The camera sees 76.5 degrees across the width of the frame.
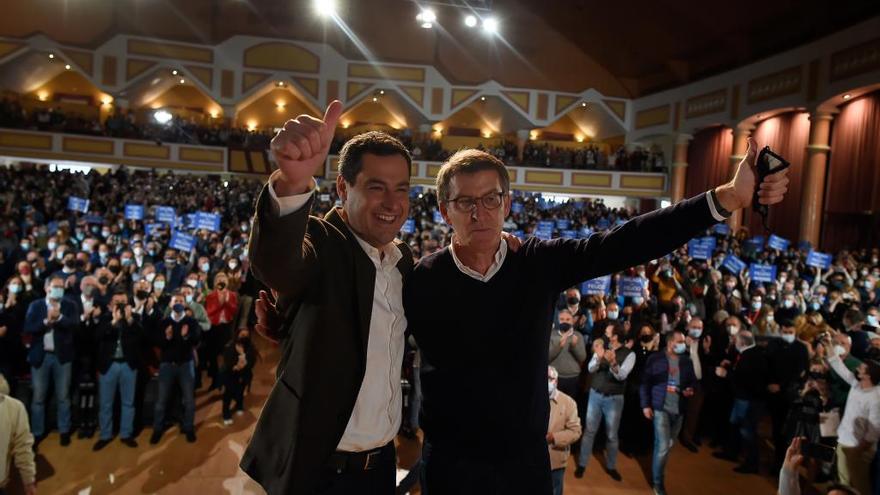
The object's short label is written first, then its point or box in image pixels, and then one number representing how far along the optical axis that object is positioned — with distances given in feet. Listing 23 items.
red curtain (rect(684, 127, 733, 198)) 67.36
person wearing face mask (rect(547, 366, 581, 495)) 14.37
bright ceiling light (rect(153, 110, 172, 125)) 78.83
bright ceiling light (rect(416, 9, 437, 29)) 67.76
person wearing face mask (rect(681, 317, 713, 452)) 22.40
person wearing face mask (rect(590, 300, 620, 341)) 24.00
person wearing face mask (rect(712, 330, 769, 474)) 20.57
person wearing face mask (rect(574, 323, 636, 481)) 19.69
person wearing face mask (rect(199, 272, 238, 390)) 25.17
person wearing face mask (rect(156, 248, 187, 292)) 28.58
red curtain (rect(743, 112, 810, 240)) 56.54
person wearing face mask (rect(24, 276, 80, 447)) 19.42
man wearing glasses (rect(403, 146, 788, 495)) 5.98
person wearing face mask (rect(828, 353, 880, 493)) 15.80
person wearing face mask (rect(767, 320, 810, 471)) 20.36
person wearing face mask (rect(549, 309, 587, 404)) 20.24
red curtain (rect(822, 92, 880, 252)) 48.55
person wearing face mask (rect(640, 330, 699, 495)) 18.76
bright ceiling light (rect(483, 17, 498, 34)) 71.86
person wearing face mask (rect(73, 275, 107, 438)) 20.42
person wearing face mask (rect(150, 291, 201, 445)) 20.54
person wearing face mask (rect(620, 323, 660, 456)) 21.75
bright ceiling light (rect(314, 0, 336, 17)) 82.69
